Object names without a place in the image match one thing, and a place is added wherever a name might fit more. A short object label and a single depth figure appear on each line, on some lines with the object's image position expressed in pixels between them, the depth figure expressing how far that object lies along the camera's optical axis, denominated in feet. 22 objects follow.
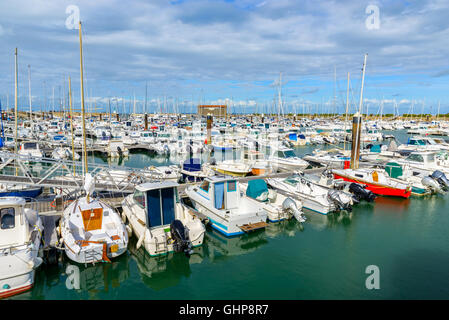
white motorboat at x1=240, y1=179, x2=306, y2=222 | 50.80
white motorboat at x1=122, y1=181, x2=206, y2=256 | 37.78
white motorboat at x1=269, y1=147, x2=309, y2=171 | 91.56
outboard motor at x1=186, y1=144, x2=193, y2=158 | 129.08
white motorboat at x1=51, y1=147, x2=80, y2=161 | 108.41
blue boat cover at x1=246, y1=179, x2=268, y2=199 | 53.57
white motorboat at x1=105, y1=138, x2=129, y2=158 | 123.44
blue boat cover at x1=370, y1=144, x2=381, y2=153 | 115.03
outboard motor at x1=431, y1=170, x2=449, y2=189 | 69.52
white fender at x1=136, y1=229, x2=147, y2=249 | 37.81
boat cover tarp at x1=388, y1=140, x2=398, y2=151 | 116.98
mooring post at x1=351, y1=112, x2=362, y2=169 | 80.28
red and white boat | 65.05
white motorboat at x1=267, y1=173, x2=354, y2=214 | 55.62
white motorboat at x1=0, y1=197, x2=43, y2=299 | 28.84
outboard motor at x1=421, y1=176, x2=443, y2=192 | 67.67
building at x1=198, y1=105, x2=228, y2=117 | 418.31
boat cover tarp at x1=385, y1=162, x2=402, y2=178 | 73.05
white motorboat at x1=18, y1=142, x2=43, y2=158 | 101.31
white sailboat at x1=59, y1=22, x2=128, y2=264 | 34.19
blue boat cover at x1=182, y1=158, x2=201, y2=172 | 78.07
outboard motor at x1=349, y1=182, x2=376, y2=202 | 62.28
